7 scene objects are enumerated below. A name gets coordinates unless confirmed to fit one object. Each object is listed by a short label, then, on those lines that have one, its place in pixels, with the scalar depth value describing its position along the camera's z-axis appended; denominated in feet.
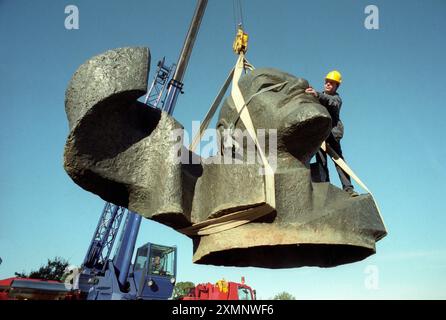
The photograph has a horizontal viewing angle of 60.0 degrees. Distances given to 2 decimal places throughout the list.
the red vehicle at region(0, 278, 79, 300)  28.60
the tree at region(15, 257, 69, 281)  84.60
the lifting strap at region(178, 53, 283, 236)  9.34
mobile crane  33.30
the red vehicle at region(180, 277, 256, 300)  31.21
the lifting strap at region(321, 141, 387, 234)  11.53
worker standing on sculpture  11.64
